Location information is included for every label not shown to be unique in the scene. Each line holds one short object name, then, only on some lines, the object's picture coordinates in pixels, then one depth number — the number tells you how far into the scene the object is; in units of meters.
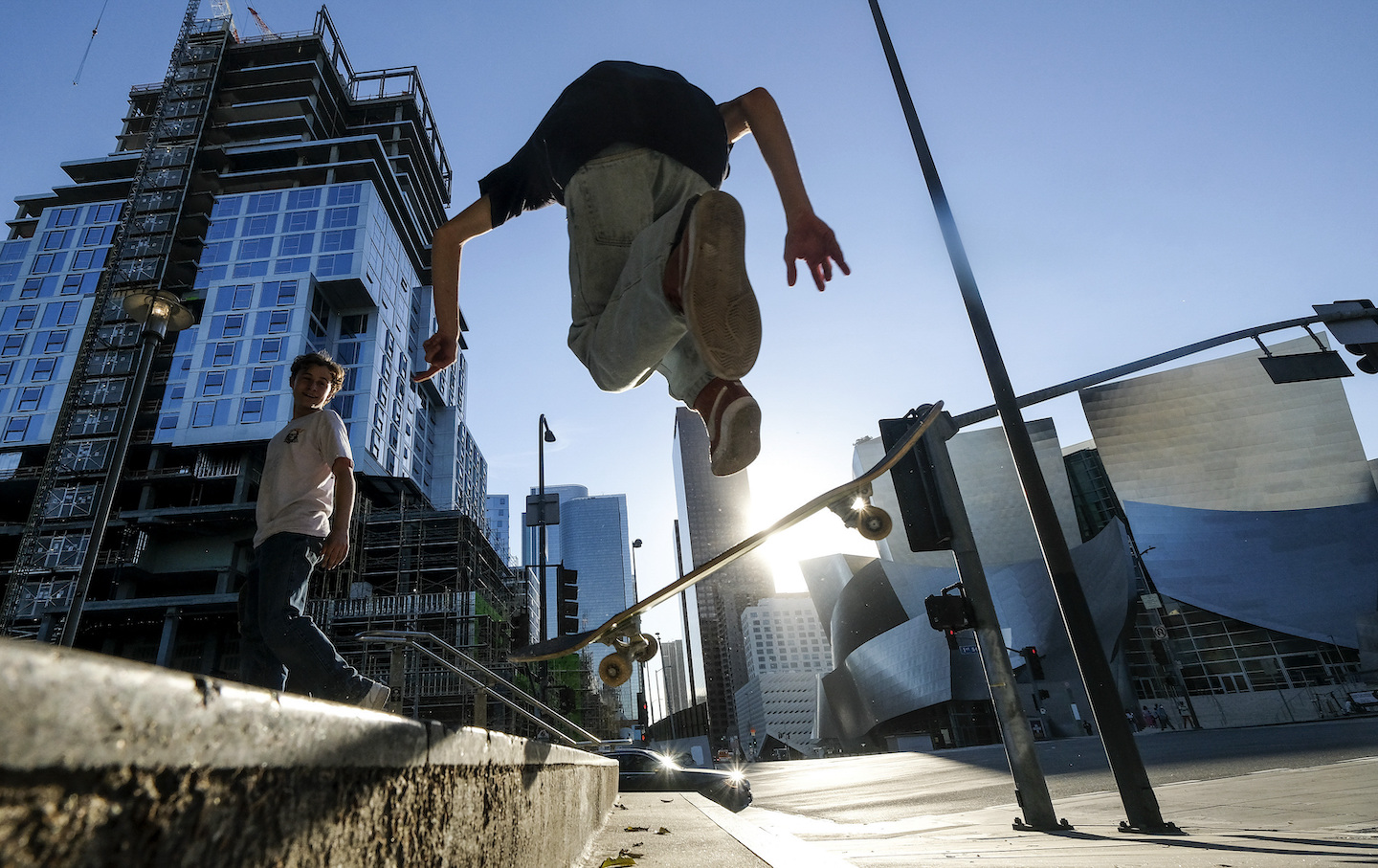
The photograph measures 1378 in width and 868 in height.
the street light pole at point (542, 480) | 15.11
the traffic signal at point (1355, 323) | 6.32
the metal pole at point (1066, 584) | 4.60
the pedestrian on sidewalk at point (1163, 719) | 35.75
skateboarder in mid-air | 1.73
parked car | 10.32
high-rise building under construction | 31.36
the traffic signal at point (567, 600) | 11.55
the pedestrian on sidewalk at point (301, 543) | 2.43
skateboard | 2.50
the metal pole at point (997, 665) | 4.86
